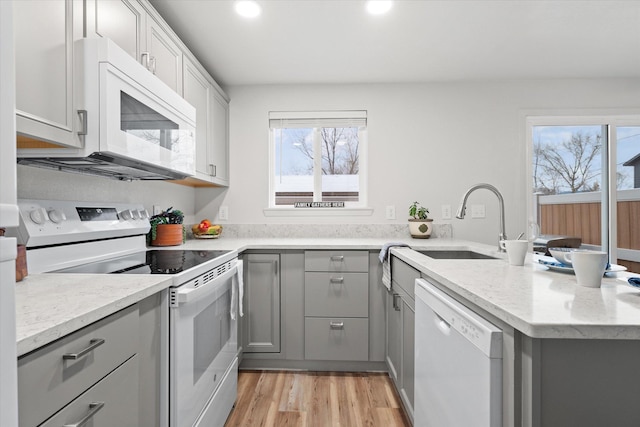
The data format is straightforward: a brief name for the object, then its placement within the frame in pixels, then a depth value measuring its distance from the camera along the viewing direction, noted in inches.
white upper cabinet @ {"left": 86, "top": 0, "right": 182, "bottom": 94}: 49.6
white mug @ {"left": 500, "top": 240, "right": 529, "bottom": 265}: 53.6
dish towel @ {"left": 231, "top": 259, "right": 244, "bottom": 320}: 70.4
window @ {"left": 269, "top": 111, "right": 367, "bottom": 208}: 115.3
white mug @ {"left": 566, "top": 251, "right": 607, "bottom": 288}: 37.1
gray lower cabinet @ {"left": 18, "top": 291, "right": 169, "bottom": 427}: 24.7
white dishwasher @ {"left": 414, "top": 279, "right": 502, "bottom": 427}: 31.1
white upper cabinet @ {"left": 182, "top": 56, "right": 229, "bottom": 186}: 84.1
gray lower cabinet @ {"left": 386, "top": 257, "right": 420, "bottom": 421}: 63.4
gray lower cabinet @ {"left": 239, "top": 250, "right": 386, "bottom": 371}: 89.0
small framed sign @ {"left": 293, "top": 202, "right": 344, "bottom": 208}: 113.7
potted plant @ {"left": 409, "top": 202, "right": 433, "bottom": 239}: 105.0
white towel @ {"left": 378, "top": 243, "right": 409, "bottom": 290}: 81.4
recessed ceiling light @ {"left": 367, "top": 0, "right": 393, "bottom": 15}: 69.5
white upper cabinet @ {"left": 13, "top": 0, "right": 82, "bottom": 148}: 38.2
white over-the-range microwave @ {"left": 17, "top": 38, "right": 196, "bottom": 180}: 46.1
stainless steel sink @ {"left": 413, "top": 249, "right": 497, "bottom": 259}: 87.7
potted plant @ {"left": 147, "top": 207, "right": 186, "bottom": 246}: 83.5
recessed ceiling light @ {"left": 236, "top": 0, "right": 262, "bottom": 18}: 69.5
